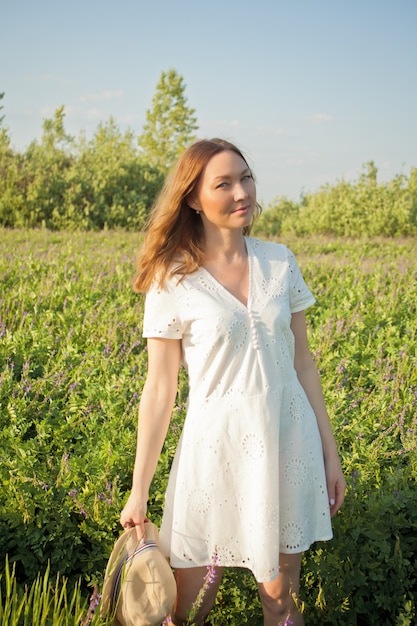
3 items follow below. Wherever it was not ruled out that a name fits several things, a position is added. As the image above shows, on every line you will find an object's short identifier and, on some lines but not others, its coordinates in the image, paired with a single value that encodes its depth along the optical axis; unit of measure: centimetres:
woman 226
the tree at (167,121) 3148
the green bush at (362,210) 2002
